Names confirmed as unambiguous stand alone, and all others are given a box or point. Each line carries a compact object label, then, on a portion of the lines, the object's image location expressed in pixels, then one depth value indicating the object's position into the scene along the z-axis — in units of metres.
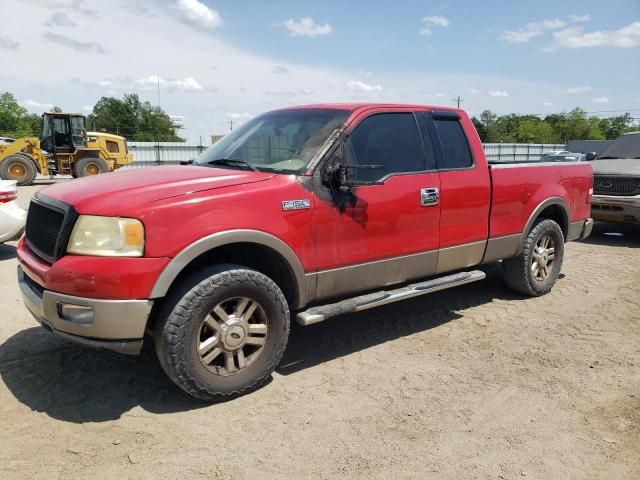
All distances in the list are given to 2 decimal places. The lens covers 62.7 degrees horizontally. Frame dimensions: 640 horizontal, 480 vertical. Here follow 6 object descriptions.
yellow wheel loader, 18.27
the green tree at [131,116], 85.75
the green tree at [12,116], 84.31
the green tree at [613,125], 94.75
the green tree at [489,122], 90.76
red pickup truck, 3.09
